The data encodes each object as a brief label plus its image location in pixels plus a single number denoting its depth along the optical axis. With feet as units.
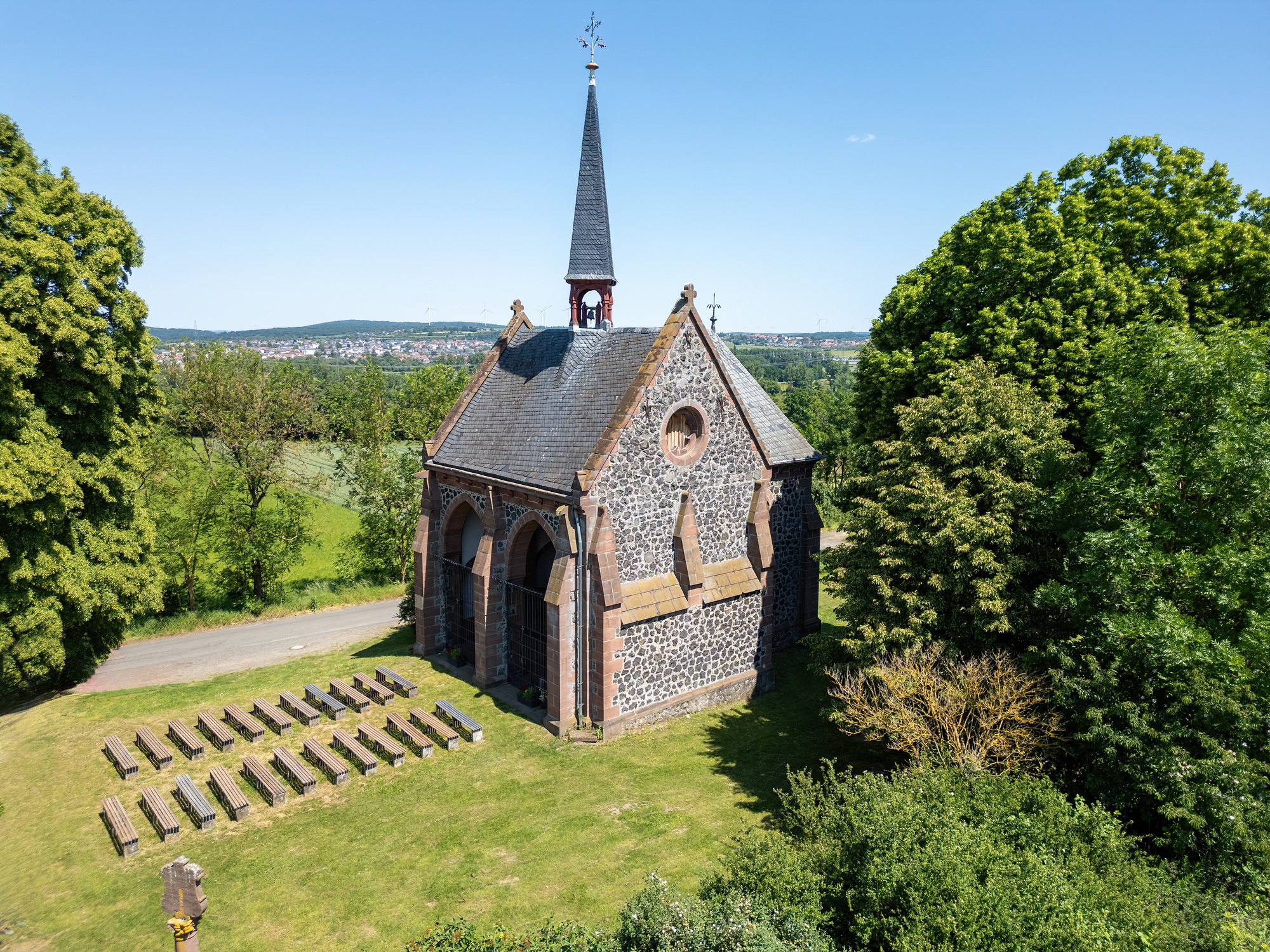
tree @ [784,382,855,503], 211.41
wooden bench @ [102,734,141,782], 62.13
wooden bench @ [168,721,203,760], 64.90
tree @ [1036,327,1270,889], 38.88
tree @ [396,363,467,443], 138.31
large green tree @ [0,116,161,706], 68.33
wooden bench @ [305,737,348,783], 60.59
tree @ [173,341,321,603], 113.50
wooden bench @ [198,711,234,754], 66.40
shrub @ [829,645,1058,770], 46.85
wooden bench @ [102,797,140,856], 51.11
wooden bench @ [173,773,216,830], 54.54
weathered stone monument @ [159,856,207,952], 33.09
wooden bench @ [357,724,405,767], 63.31
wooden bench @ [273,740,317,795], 58.85
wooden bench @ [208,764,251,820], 55.62
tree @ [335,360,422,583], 125.08
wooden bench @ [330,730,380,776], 62.28
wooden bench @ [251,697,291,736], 69.46
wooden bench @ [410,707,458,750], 65.46
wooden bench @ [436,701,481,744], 66.85
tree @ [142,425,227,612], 107.34
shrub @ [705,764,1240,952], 30.66
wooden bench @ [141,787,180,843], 52.85
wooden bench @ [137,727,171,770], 63.46
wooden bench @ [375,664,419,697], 76.64
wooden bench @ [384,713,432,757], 64.95
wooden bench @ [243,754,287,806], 57.36
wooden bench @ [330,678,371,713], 73.82
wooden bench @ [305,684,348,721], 72.23
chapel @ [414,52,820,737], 65.98
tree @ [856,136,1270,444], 60.39
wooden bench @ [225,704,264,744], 68.18
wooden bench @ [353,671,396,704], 75.41
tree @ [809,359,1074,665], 51.11
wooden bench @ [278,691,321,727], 71.00
